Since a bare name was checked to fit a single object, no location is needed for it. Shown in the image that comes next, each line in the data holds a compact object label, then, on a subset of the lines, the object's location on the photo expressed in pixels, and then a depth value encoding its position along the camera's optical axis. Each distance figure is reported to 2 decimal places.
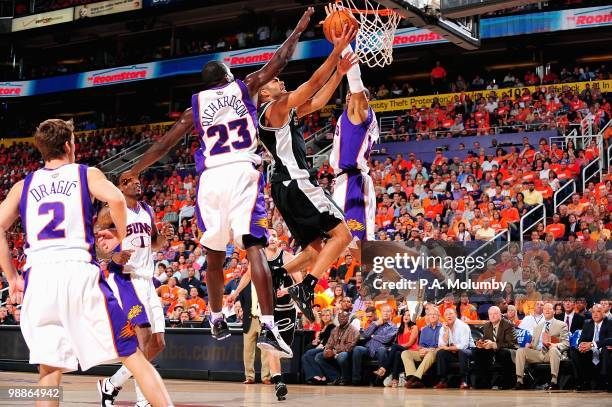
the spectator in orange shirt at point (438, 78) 25.28
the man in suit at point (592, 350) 10.76
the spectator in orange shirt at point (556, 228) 14.65
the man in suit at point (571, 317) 11.14
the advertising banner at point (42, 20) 32.20
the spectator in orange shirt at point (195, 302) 15.06
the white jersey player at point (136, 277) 7.75
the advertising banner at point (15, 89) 33.03
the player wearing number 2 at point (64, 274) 4.98
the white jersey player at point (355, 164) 8.36
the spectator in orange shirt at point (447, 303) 11.76
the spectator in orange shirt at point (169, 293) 15.44
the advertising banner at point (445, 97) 21.32
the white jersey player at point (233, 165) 6.62
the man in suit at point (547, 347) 11.01
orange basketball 6.95
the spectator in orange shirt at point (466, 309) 11.79
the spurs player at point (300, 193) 7.02
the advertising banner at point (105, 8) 30.80
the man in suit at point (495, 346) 11.30
